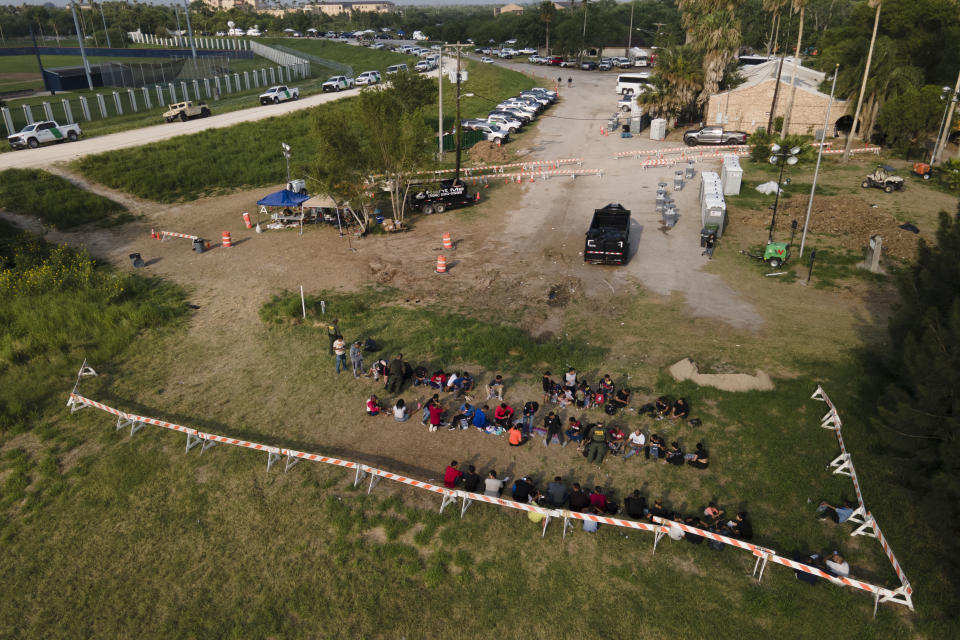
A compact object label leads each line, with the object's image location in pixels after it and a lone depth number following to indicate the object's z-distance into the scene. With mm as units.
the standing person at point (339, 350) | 17500
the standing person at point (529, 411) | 15209
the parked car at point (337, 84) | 65375
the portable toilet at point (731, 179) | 33281
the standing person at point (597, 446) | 13945
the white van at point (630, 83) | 64838
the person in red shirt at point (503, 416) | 15133
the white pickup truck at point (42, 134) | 41219
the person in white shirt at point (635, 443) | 14414
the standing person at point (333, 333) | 17828
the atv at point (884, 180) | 32406
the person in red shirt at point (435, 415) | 15266
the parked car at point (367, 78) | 66062
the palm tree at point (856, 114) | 38128
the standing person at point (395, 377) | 16781
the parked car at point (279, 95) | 58544
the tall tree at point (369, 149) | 27391
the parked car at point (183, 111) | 50844
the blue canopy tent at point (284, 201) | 29969
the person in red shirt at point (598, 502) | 12430
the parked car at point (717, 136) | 44812
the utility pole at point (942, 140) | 35656
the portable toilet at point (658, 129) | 47344
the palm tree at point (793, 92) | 38625
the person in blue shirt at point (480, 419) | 15203
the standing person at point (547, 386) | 16266
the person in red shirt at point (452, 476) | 12984
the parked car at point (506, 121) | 49950
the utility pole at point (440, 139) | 40312
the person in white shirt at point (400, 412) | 15561
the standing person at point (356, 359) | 17516
